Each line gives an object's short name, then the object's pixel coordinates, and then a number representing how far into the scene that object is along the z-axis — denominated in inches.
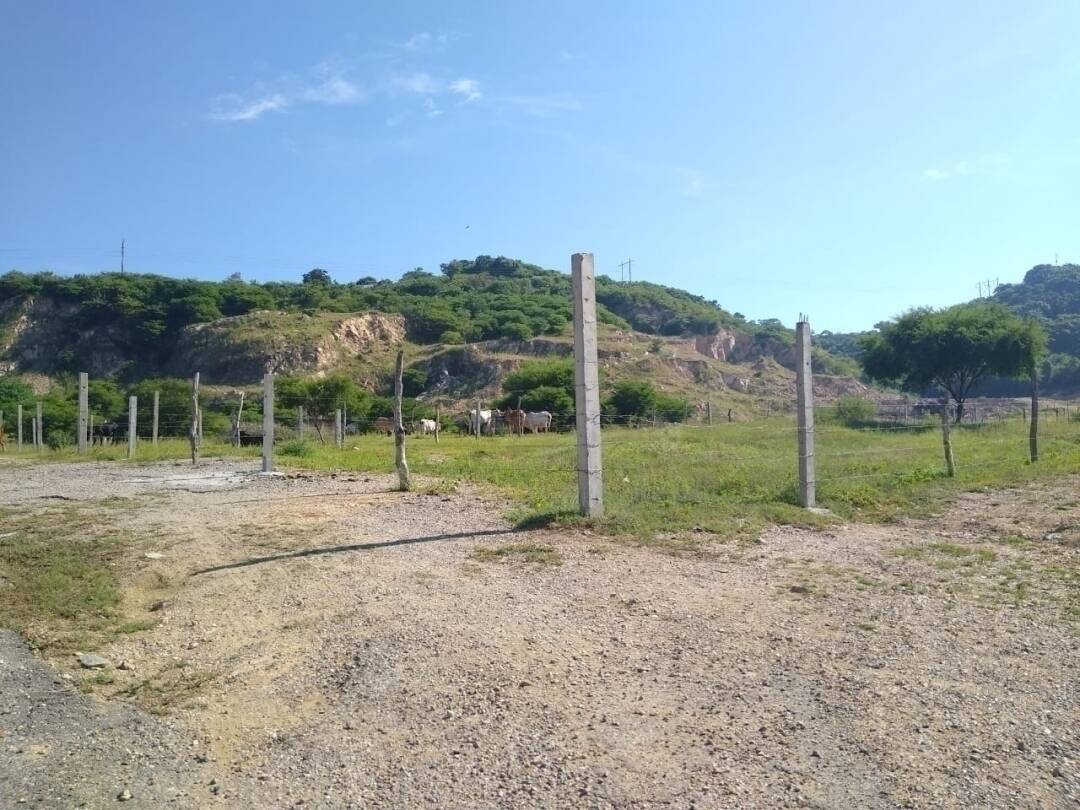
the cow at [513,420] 1423.7
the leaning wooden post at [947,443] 464.1
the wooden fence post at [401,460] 465.7
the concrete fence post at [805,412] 377.7
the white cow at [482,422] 1402.6
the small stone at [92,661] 182.2
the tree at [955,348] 1469.0
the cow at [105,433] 1075.0
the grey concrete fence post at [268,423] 617.0
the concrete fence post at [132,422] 797.9
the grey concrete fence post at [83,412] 851.4
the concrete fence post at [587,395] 343.9
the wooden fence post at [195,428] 712.4
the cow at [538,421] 1485.0
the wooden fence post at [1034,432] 551.0
